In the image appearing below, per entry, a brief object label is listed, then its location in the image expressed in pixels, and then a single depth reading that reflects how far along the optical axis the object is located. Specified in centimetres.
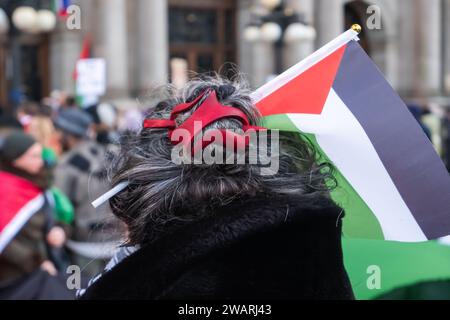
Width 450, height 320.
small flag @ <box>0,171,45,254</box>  737
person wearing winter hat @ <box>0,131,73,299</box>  682
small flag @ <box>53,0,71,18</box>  2304
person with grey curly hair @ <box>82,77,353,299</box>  263
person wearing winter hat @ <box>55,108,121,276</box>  1220
